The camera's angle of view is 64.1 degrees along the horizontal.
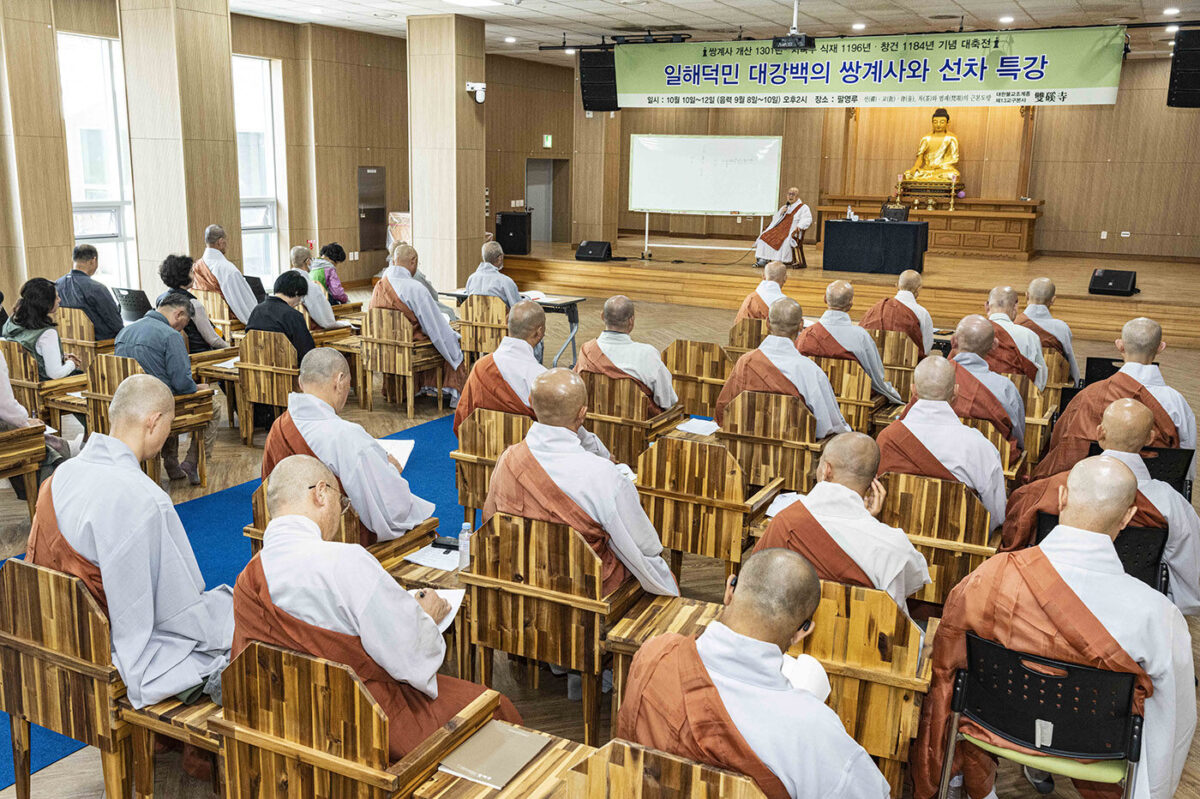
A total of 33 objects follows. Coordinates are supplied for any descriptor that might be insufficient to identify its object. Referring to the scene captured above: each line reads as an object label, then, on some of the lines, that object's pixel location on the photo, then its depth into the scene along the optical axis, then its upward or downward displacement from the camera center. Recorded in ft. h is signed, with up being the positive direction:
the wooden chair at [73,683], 8.57 -4.47
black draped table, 43.50 -1.57
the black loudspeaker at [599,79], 41.24 +5.42
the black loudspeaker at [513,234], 49.62 -1.48
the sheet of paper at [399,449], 13.91 -3.58
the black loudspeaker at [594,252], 47.91 -2.23
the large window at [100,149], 36.50 +1.87
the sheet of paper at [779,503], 12.84 -3.91
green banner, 32.86 +5.12
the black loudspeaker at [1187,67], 31.71 +4.89
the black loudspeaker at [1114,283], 38.96 -2.70
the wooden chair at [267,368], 21.01 -3.66
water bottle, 10.67 -3.79
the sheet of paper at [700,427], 16.53 -3.78
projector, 33.76 +5.87
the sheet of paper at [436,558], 11.19 -4.15
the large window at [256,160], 43.55 +1.86
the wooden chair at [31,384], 19.52 -3.85
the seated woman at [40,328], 18.93 -2.65
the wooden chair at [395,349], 24.72 -3.78
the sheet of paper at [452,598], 9.30 -4.00
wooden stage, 38.04 -3.18
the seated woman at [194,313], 21.29 -2.72
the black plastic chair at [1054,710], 8.06 -4.23
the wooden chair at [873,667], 8.58 -4.09
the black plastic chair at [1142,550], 11.62 -4.01
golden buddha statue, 54.85 +3.37
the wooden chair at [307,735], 7.01 -4.01
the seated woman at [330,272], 28.66 -2.10
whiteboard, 45.62 +1.64
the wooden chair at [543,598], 9.69 -4.02
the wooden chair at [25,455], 15.56 -4.19
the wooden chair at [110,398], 17.92 -3.96
